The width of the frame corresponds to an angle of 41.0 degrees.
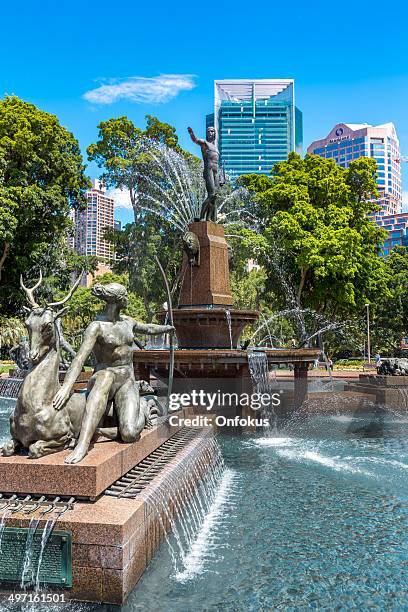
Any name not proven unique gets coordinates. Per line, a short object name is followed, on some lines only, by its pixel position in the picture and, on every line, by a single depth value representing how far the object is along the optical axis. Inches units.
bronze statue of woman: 241.6
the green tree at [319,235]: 1124.5
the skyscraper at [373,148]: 6569.9
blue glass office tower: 7401.6
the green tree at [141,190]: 1242.6
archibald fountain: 177.6
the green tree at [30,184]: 968.3
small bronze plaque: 177.8
